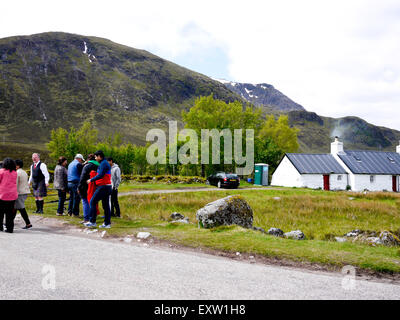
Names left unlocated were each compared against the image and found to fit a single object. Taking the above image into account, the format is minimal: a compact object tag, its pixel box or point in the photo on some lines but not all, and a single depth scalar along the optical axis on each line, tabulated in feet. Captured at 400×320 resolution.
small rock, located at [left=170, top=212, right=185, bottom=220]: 48.60
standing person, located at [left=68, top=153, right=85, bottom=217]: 43.73
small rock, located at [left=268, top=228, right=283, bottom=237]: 40.06
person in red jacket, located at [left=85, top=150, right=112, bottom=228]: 34.91
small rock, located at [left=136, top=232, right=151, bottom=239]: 31.87
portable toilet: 143.33
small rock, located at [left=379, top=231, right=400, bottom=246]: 34.81
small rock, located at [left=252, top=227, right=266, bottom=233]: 41.42
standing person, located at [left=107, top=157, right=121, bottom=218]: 44.88
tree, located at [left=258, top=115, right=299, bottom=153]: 218.18
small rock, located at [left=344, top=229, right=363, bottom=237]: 42.05
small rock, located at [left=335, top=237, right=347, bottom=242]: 37.76
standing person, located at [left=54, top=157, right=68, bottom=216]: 46.09
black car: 115.44
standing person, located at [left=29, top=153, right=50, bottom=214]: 45.75
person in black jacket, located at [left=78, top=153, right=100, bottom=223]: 38.45
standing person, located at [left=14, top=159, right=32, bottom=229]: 35.55
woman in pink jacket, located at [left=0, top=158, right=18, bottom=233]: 33.99
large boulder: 38.17
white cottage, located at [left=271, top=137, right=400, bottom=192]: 143.33
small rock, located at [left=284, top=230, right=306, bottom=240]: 37.22
